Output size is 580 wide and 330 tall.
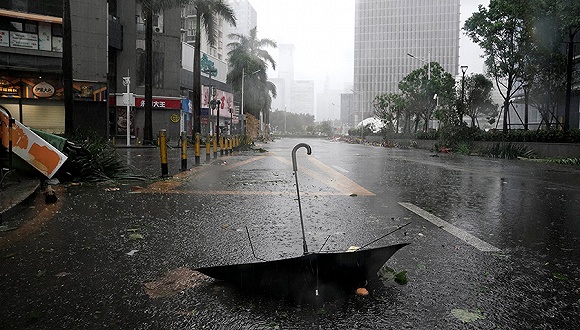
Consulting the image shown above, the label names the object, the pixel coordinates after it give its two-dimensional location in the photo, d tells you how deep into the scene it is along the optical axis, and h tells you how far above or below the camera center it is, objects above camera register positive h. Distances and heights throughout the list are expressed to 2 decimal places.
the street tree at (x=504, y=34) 26.25 +6.84
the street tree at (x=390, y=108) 52.87 +4.30
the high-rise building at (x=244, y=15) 161.75 +46.22
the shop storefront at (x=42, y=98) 28.98 +2.74
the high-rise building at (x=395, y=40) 153.12 +36.67
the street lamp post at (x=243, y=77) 48.28 +8.61
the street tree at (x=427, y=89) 42.34 +5.33
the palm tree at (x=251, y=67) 62.78 +10.55
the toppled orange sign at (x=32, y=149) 8.20 -0.19
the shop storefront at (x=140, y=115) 39.38 +2.26
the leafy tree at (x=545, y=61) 24.64 +5.29
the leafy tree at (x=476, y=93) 37.88 +4.49
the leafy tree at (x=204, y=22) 32.97 +9.17
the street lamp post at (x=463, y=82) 35.39 +5.12
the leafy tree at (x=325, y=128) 135.38 +4.41
